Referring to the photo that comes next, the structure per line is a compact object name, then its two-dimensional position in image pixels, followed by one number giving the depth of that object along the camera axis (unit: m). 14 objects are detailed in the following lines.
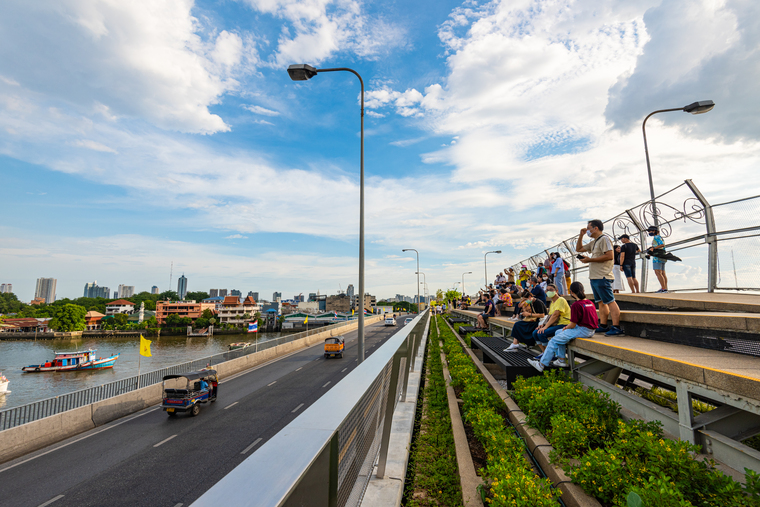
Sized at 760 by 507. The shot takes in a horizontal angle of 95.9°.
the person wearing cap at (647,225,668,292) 9.11
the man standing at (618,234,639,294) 9.24
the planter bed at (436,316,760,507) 2.29
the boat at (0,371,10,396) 33.69
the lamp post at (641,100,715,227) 13.05
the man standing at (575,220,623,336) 6.38
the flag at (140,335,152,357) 20.45
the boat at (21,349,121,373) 49.66
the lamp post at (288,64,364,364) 11.76
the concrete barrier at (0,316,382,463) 11.52
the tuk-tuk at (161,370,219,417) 15.09
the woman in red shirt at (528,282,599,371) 5.68
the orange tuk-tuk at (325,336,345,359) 30.50
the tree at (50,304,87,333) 105.46
